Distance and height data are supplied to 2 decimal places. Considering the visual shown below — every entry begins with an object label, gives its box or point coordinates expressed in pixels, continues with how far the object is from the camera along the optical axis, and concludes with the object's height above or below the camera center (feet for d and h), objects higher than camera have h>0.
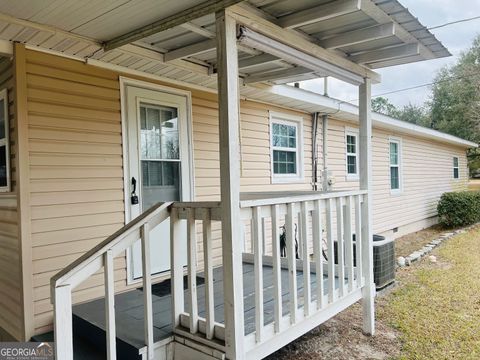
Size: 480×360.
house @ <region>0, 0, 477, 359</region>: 7.59 +0.42
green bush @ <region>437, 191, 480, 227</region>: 36.47 -4.11
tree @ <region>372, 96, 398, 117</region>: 135.31 +25.92
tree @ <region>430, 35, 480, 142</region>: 73.72 +16.15
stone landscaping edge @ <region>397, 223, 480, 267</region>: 21.03 -5.47
